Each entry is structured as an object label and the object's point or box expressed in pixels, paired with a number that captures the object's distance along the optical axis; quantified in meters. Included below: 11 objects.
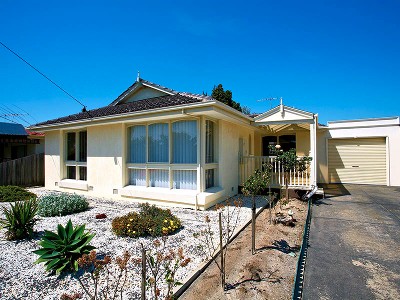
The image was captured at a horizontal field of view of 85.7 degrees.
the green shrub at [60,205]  7.04
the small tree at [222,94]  20.14
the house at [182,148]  7.84
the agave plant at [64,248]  3.65
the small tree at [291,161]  8.54
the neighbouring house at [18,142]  17.05
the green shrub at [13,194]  9.17
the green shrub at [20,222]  5.01
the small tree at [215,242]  3.25
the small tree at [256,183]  4.87
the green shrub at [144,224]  5.26
